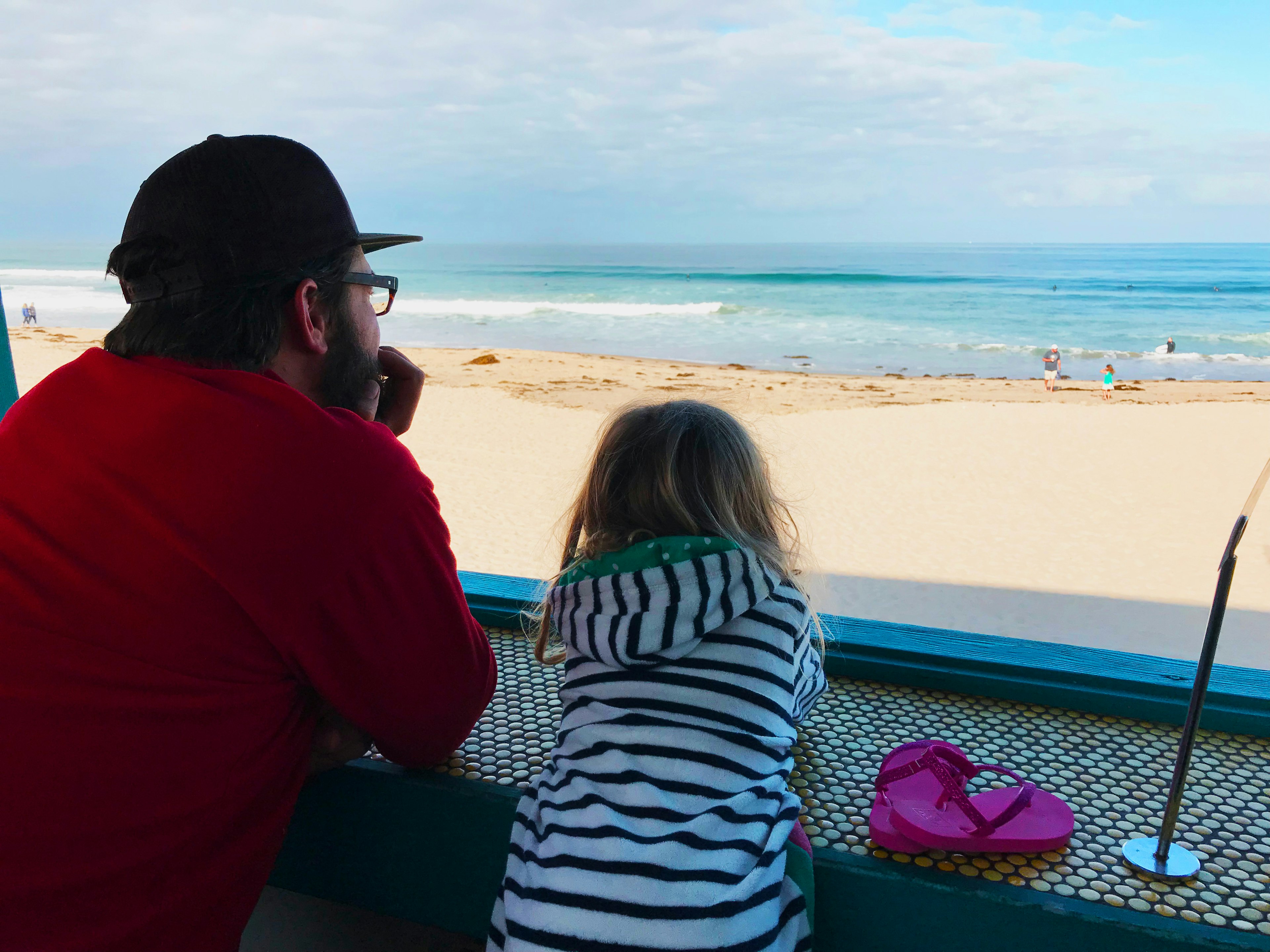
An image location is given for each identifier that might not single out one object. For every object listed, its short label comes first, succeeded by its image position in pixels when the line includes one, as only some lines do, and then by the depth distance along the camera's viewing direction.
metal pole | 0.83
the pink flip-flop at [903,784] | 0.91
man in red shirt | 0.74
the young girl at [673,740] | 0.76
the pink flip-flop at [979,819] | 0.89
